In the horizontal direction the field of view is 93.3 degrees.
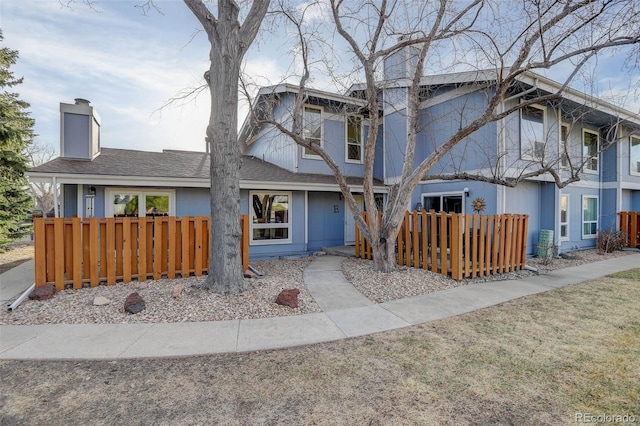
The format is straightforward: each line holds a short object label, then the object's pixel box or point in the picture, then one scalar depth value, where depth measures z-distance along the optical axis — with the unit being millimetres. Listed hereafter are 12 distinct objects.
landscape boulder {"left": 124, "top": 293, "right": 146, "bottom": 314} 4691
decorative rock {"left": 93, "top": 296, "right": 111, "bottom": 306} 4977
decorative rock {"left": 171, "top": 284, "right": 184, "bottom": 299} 5236
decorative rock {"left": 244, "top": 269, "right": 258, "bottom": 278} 6950
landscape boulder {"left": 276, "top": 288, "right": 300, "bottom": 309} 5098
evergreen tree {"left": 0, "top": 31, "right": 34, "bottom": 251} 11133
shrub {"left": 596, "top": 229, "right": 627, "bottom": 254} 11844
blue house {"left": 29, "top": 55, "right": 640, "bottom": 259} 8500
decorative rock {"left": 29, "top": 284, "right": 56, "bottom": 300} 5238
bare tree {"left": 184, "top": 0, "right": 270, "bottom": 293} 5613
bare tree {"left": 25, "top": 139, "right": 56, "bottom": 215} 23488
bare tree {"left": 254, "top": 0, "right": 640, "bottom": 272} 6289
